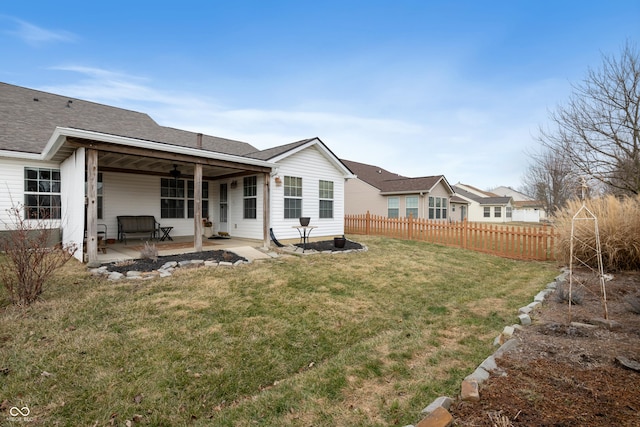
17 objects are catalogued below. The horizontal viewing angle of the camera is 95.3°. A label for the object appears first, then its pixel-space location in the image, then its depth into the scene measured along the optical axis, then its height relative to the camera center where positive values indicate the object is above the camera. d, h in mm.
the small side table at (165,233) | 10250 -734
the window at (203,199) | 11922 +557
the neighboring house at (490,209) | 38219 +304
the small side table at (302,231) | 10842 -747
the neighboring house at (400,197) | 19484 +1056
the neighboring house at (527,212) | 44500 -127
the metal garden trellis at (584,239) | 6563 -630
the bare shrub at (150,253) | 6666 -956
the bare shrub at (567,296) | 4375 -1315
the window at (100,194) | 9904 +620
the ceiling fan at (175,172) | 10103 +1386
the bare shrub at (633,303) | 3807 -1221
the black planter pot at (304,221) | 9461 -318
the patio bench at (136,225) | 9991 -474
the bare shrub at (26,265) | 4074 -747
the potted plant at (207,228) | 11844 -655
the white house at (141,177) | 6899 +1218
